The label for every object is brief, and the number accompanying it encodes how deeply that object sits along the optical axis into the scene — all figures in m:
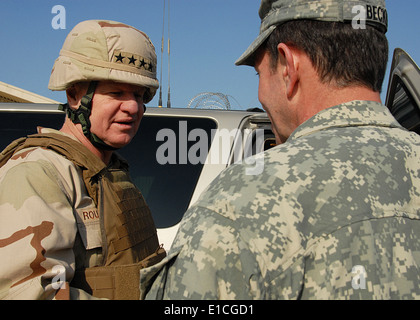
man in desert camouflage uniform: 1.52
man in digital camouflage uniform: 0.98
